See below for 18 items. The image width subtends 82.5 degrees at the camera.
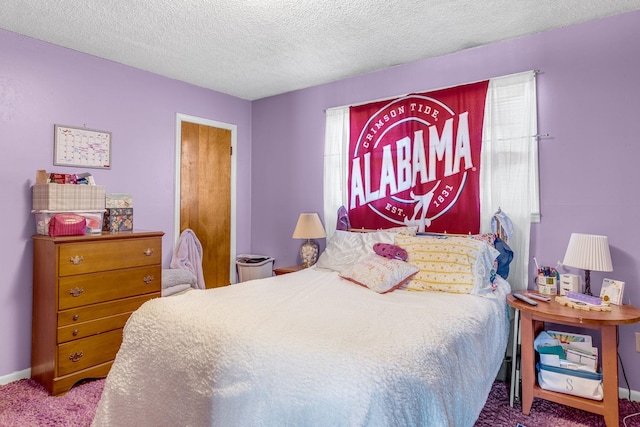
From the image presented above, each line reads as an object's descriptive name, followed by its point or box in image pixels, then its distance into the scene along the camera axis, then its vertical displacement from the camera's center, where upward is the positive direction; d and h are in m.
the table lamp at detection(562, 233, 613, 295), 2.15 -0.21
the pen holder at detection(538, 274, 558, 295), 2.38 -0.43
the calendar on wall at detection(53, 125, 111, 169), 2.84 +0.56
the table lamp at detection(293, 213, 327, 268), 3.49 -0.15
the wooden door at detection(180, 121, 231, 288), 3.76 +0.26
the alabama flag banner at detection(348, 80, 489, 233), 2.88 +0.50
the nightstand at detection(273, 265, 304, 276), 3.53 -0.51
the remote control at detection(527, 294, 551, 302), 2.26 -0.49
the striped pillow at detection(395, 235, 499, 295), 2.32 -0.31
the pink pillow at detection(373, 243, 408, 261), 2.65 -0.24
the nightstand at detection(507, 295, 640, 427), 1.96 -0.71
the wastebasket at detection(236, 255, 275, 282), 3.92 -0.53
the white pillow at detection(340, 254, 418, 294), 2.39 -0.37
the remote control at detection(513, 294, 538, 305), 2.19 -0.49
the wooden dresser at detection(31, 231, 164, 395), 2.44 -0.59
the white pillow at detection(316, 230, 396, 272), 2.93 -0.25
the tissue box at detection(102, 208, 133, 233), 2.90 -0.02
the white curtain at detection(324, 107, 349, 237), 3.57 +0.55
